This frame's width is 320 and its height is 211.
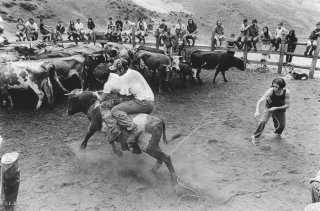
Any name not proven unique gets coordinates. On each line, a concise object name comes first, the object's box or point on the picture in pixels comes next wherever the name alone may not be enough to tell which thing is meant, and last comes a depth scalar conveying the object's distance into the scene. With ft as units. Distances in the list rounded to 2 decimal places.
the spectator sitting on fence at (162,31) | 51.93
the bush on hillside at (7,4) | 93.25
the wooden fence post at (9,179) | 13.47
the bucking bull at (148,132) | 18.81
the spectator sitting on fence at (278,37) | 47.85
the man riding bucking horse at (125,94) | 19.01
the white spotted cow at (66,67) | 32.64
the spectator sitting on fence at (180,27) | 53.56
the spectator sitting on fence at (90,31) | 61.32
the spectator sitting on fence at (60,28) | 64.54
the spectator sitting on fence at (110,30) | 60.56
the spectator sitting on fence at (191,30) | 51.68
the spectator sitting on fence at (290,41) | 46.99
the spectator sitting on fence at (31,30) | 60.03
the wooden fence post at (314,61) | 40.63
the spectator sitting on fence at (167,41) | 50.01
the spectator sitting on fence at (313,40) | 43.65
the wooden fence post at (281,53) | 43.76
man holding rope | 22.33
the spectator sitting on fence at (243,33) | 47.85
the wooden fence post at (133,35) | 55.93
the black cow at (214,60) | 40.88
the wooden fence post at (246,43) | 46.51
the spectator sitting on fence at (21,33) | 60.84
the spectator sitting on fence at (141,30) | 58.49
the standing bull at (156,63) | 36.78
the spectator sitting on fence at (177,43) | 49.96
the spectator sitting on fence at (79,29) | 62.64
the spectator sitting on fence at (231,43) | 49.21
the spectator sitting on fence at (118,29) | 59.98
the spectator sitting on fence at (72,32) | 61.67
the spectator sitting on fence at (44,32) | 63.30
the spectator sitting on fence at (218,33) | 50.37
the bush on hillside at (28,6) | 95.52
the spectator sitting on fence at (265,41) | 47.06
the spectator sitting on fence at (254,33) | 47.73
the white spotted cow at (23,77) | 29.76
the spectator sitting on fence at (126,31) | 59.41
